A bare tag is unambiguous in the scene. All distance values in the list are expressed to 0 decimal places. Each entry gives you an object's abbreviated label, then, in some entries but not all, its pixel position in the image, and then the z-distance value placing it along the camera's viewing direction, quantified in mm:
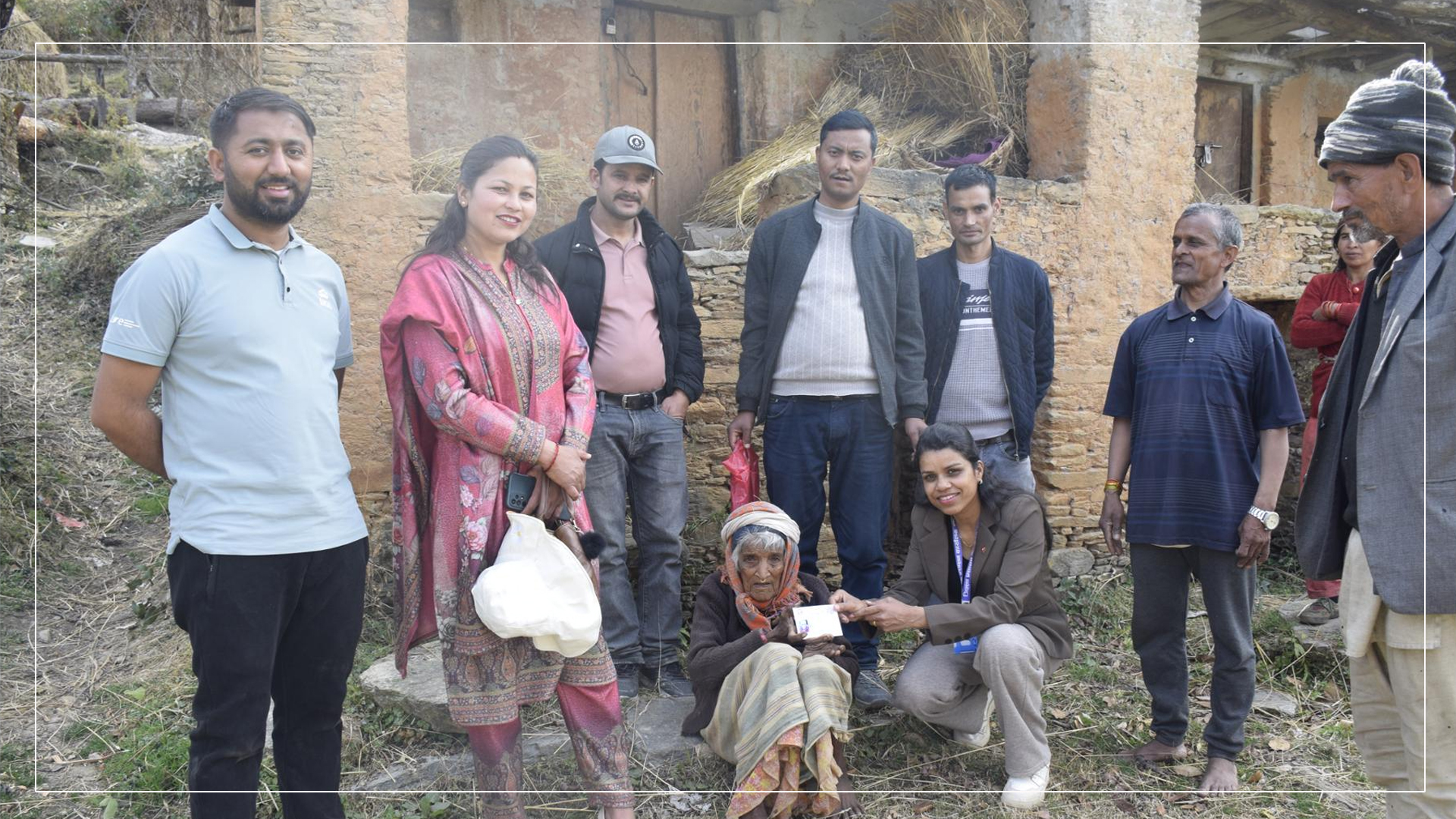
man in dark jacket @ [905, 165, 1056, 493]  3990
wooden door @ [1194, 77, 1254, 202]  8109
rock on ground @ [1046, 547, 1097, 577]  5500
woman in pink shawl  2668
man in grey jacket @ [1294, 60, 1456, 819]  2172
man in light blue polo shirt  2309
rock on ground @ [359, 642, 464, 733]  3549
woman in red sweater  4582
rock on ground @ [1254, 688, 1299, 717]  3967
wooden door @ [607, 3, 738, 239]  5836
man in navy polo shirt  3270
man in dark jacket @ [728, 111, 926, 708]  3773
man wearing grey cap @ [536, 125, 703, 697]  3607
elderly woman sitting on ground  2971
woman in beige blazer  3197
